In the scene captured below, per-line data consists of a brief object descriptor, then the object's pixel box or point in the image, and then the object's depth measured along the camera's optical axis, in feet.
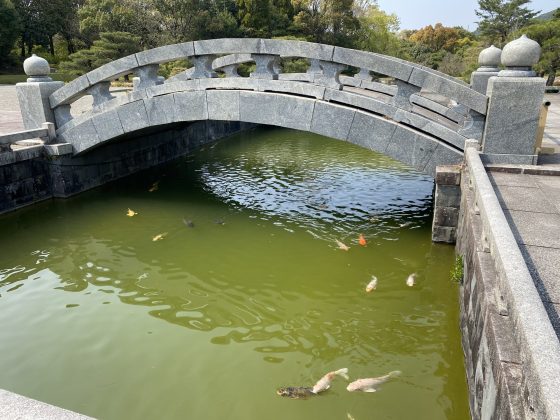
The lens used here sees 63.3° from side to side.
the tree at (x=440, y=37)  153.48
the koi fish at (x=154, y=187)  31.50
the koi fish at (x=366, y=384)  12.51
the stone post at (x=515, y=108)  18.25
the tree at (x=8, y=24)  92.84
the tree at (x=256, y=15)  97.76
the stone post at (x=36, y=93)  27.96
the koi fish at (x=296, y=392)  12.39
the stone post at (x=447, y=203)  20.40
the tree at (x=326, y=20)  104.53
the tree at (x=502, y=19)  122.21
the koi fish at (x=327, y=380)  12.50
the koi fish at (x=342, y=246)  21.67
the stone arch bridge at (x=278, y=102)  21.45
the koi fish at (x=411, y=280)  18.52
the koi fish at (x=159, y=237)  23.16
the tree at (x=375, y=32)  117.58
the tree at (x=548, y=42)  67.94
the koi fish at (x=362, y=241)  22.24
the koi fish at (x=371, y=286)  18.04
